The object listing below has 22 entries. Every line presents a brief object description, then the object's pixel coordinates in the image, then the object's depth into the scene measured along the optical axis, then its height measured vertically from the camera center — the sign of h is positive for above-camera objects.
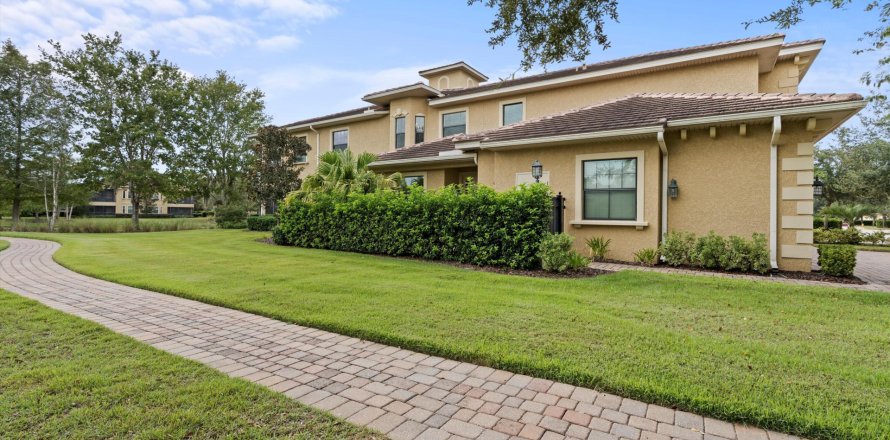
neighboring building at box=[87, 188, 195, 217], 66.31 +1.60
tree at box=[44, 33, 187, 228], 23.59 +6.51
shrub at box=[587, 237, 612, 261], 9.66 -0.74
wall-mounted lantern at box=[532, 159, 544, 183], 10.09 +1.15
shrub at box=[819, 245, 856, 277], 7.63 -0.81
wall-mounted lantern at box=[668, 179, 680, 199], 9.24 +0.62
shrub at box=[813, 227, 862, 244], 16.92 -0.81
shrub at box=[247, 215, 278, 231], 21.45 -0.41
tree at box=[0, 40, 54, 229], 23.78 +6.33
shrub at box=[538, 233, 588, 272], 7.82 -0.75
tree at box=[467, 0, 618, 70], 5.73 +2.78
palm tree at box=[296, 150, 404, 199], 12.66 +1.23
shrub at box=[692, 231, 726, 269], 8.37 -0.70
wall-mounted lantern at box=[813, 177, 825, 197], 12.23 +0.92
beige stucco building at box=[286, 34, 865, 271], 8.32 +1.76
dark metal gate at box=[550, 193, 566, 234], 9.46 +0.03
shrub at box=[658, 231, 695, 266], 8.78 -0.69
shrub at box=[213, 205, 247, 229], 25.75 -0.10
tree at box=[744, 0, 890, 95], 5.85 +3.14
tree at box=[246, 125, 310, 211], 19.03 +2.31
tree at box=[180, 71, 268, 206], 30.97 +6.59
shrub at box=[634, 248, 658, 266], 9.10 -0.91
